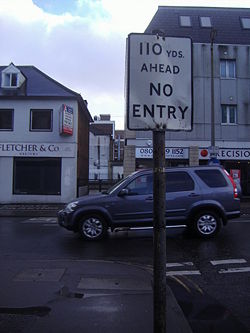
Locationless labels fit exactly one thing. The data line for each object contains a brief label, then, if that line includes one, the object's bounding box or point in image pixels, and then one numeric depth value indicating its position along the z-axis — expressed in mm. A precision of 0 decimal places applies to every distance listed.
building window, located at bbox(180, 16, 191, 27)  26875
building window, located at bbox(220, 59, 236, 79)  25844
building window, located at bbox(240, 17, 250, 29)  27323
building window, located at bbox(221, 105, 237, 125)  25531
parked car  10836
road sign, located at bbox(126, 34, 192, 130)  3242
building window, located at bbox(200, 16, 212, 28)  27139
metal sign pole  3193
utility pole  20625
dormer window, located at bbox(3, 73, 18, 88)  25750
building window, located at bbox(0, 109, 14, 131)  25547
